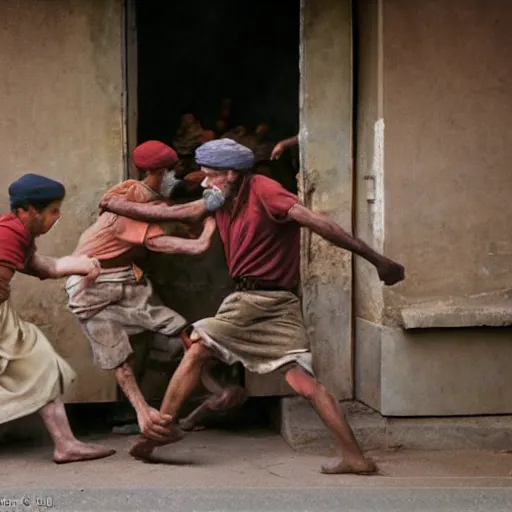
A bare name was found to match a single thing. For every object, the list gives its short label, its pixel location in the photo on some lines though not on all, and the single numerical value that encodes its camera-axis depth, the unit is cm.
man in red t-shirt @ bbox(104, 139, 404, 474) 723
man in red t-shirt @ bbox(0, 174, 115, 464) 735
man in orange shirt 779
